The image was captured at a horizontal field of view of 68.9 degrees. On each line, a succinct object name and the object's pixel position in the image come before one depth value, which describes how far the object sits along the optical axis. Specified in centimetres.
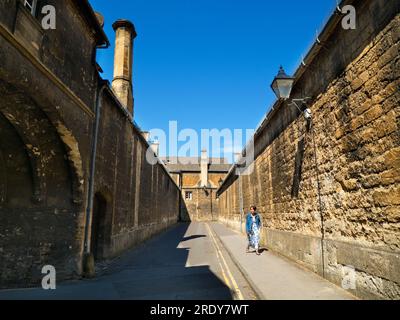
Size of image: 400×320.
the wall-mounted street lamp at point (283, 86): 700
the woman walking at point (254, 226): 1009
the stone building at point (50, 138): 511
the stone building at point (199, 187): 4594
